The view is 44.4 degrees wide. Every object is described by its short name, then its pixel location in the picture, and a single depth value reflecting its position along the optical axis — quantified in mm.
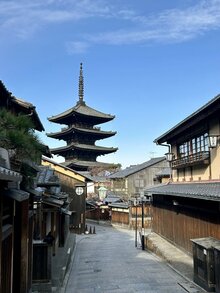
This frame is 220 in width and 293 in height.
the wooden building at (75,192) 27783
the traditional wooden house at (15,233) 4794
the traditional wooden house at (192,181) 10979
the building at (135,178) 43537
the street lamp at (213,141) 11845
